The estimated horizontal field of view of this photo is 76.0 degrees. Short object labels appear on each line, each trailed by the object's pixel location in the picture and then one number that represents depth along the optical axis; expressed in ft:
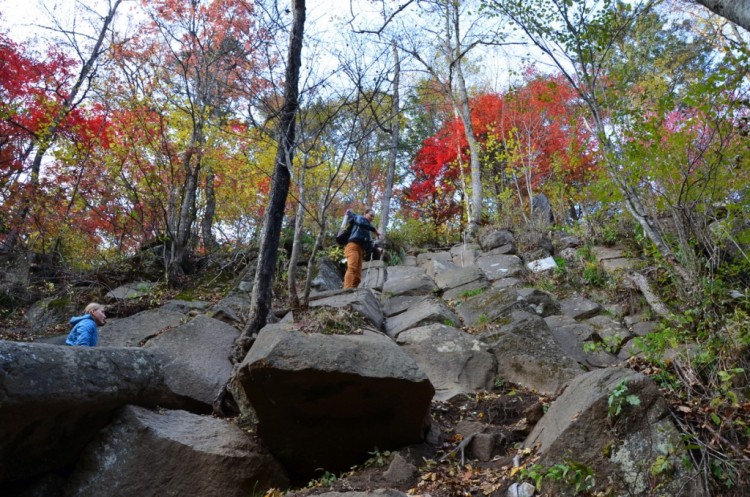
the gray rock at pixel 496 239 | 44.34
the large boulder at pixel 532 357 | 20.75
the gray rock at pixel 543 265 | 37.49
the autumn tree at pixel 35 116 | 34.47
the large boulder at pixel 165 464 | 13.78
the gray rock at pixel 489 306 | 26.89
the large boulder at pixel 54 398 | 12.34
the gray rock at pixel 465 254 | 43.52
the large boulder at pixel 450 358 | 20.76
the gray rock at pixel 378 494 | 10.92
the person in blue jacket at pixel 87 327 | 18.85
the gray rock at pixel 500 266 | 37.58
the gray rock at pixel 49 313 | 29.68
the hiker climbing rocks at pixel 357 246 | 31.35
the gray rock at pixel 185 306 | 28.45
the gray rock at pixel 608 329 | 26.40
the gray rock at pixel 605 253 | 34.93
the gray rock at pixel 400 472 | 13.33
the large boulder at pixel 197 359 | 18.94
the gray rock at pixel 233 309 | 25.40
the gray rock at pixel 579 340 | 24.64
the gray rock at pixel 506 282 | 35.09
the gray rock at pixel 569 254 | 37.66
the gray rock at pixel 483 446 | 14.38
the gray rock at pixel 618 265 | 32.04
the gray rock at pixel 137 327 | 23.47
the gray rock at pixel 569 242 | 39.86
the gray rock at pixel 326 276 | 36.38
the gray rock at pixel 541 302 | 30.19
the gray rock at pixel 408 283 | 34.04
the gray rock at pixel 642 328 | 26.78
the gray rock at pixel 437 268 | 38.43
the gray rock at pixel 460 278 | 34.65
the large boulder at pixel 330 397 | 14.23
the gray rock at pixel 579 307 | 30.14
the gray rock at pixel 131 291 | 30.71
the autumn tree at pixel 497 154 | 51.85
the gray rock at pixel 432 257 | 44.46
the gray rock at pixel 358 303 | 23.49
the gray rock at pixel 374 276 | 37.53
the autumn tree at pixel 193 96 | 32.76
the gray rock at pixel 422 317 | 26.13
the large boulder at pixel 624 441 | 10.27
